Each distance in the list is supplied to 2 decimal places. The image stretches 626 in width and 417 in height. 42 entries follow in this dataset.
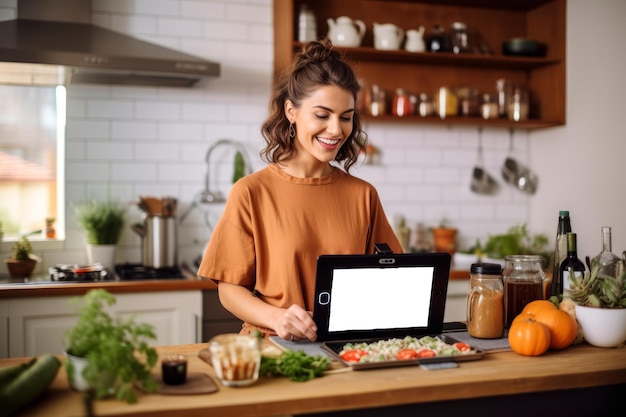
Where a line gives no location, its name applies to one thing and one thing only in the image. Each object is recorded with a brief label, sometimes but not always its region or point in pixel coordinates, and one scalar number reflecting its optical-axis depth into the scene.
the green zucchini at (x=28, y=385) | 1.37
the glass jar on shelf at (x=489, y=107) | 4.39
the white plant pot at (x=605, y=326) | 1.93
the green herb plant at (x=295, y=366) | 1.58
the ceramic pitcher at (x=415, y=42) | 4.20
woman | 2.13
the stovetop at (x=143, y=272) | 3.47
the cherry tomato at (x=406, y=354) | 1.71
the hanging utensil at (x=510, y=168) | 4.64
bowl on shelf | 4.36
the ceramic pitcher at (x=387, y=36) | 4.14
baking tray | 1.66
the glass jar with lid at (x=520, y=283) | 2.11
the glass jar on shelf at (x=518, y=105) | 4.41
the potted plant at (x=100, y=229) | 3.74
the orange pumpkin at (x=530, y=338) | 1.80
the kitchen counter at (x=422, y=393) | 1.43
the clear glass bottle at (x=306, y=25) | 3.98
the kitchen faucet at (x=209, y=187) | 4.03
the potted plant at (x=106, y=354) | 1.42
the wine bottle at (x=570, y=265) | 2.11
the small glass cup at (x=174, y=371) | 1.54
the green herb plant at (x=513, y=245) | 4.16
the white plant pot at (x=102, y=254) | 3.75
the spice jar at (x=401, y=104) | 4.24
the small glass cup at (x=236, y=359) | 1.52
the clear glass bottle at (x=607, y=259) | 2.12
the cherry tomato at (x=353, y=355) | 1.70
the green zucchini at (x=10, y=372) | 1.41
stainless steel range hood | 3.26
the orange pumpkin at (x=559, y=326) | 1.87
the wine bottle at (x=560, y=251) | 2.19
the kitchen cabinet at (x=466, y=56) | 4.24
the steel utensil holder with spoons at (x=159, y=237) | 3.78
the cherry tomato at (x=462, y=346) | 1.80
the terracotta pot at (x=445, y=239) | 4.38
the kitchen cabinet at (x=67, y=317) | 3.17
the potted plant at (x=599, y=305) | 1.93
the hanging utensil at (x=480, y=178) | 4.59
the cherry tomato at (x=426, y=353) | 1.73
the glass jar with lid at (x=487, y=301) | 1.99
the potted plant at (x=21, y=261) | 3.52
